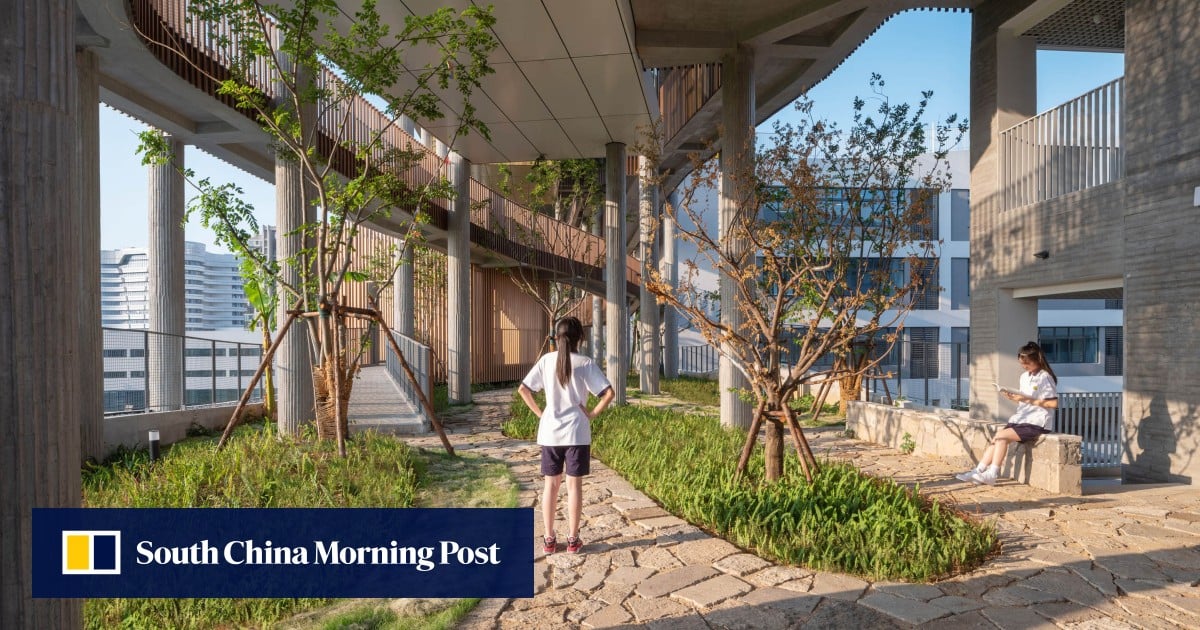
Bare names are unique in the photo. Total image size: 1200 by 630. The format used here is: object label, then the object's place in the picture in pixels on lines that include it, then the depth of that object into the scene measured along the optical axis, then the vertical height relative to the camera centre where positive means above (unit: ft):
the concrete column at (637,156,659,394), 56.39 -2.78
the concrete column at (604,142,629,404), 48.01 +2.96
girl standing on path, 15.21 -2.36
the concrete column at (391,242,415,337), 59.06 +0.39
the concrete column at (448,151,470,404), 50.67 +1.34
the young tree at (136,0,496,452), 23.85 +7.20
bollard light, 24.38 -4.81
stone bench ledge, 22.43 -5.20
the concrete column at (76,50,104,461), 24.95 +0.39
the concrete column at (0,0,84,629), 7.20 +0.17
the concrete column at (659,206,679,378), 72.64 -2.91
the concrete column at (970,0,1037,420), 35.40 +6.93
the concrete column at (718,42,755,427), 34.73 +7.28
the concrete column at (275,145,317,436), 29.22 -1.42
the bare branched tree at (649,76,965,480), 20.98 +2.72
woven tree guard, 25.96 -3.58
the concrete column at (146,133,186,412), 35.06 +2.51
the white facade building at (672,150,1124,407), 109.91 -2.54
